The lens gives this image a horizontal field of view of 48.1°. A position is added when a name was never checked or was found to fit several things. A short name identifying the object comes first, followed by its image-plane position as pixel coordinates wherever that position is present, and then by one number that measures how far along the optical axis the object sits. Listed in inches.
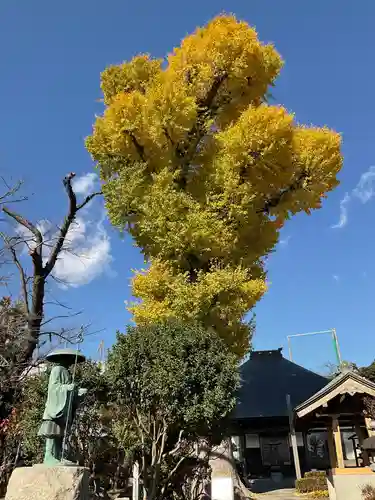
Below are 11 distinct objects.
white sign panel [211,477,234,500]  337.7
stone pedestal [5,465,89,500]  205.3
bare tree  475.8
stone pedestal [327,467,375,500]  435.2
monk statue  229.3
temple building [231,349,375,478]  699.4
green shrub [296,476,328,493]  541.3
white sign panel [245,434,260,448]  787.4
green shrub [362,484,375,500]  410.3
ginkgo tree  428.1
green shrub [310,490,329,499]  513.7
